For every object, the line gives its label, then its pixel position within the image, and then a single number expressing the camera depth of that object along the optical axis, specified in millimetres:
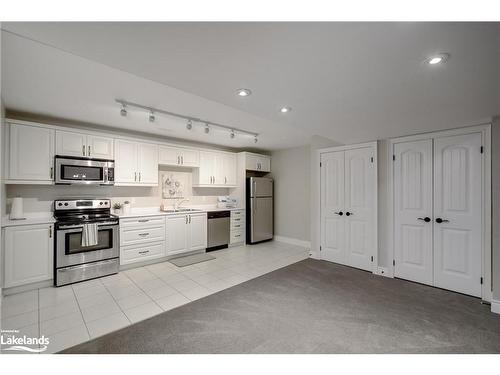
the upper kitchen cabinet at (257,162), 5546
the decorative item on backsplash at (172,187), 4738
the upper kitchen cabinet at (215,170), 5029
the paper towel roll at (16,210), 3025
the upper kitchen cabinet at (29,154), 2941
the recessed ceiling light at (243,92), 1932
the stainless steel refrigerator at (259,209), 5473
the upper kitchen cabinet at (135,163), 3873
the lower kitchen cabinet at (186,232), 4230
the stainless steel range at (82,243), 3061
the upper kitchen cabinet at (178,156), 4402
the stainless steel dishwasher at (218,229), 4848
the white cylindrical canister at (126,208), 4058
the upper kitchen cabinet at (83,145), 3324
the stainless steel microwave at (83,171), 3287
